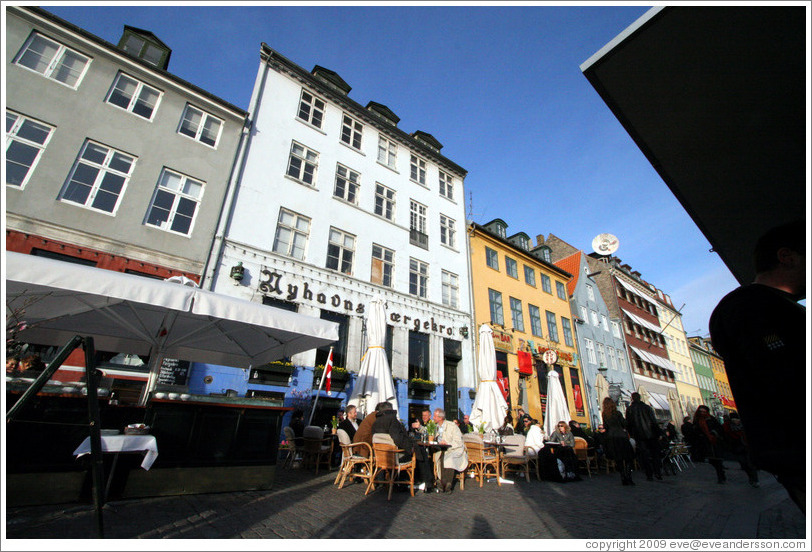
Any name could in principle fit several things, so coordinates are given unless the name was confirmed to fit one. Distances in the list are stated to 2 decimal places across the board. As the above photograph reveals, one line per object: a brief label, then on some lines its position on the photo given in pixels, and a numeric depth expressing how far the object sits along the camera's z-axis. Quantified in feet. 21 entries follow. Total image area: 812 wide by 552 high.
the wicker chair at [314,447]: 26.84
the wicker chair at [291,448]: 28.02
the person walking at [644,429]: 29.99
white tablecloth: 13.50
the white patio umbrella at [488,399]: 36.58
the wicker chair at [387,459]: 19.74
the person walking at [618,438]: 26.42
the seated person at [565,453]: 28.58
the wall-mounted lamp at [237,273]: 37.50
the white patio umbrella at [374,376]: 31.35
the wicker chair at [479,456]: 25.05
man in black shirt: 4.83
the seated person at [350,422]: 26.94
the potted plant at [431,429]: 25.81
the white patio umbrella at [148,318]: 13.87
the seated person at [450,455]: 22.34
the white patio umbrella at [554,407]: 40.93
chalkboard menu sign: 31.24
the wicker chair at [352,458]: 21.04
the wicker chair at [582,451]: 31.53
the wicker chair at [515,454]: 28.09
